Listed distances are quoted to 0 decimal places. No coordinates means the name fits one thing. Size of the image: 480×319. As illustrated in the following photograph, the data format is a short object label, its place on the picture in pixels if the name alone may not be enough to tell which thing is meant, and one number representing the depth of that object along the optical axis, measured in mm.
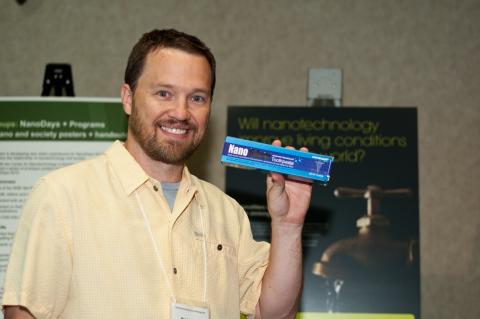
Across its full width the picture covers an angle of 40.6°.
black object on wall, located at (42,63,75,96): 3322
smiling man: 1824
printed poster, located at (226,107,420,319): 3451
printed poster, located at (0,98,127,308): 3088
